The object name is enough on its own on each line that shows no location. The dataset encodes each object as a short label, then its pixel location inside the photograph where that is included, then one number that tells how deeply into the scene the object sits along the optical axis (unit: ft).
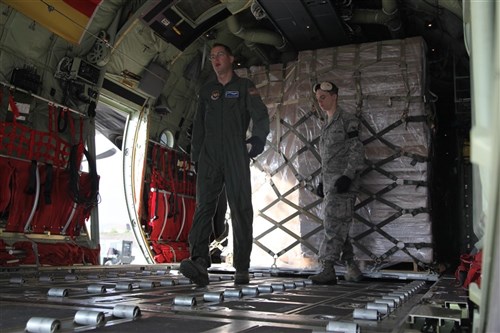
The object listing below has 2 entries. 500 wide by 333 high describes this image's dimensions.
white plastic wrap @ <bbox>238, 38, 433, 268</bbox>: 16.78
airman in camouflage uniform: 15.15
